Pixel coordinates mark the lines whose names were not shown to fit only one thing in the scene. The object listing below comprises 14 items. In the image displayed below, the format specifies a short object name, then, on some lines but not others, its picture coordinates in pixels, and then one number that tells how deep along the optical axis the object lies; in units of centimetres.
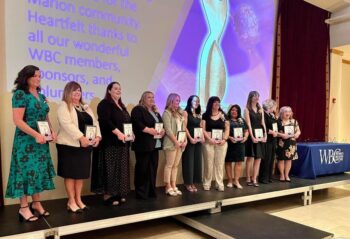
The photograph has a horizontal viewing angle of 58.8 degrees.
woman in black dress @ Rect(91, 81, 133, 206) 309
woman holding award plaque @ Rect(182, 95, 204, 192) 371
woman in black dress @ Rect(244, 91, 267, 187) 423
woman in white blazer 270
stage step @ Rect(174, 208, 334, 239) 294
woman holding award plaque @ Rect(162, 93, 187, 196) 354
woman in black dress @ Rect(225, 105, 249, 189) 406
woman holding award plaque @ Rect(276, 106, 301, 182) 456
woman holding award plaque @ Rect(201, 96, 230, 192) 384
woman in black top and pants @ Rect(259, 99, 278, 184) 445
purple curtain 579
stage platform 245
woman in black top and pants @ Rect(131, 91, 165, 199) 335
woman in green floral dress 247
